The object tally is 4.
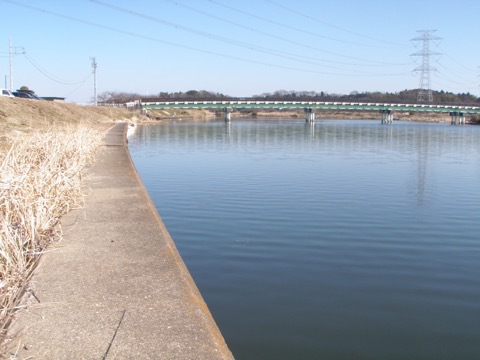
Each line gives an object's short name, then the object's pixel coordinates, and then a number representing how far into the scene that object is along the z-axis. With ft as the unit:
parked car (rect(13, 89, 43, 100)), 213.48
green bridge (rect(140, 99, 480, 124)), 370.32
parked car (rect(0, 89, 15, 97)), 178.73
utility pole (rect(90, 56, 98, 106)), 348.59
